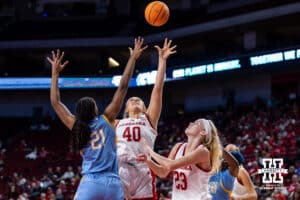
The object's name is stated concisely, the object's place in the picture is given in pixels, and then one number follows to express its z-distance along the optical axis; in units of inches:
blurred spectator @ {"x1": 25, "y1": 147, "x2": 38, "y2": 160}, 951.0
